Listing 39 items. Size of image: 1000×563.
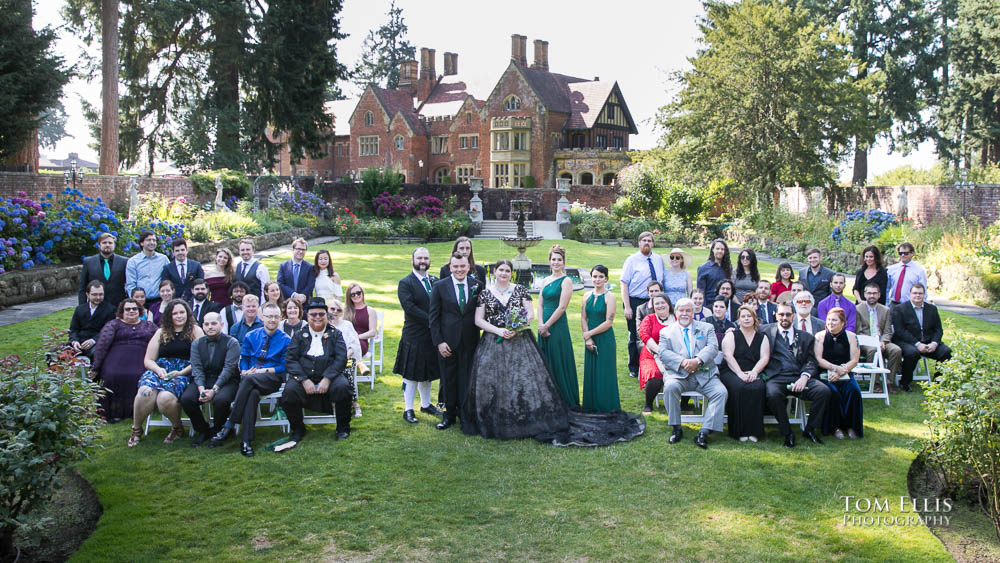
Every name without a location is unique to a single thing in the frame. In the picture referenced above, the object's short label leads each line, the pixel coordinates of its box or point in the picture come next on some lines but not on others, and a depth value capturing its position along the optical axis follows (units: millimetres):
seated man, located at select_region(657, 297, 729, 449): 7082
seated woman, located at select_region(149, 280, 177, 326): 8203
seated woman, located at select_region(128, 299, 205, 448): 6926
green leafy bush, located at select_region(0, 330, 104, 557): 4375
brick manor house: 52625
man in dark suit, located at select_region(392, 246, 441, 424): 7480
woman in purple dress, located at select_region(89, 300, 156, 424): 7535
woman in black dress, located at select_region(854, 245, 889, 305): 9414
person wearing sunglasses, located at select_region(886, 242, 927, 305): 9438
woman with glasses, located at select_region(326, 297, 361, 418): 8198
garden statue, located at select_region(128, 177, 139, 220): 19339
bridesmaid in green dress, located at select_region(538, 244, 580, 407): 7551
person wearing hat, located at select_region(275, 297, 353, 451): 7016
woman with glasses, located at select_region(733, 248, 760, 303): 9406
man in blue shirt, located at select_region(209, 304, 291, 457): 6854
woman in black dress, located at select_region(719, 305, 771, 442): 7086
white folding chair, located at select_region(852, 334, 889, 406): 8094
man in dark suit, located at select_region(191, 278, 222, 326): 8047
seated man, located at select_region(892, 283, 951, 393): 8703
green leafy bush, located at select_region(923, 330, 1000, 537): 5098
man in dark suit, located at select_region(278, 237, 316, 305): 9516
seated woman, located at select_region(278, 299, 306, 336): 7391
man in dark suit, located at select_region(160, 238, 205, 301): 8977
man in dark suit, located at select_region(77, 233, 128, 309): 8906
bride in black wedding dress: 7016
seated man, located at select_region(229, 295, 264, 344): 7434
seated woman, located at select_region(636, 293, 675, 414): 7777
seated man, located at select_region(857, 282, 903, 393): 8656
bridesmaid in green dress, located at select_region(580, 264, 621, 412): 7664
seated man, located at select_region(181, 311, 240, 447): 6906
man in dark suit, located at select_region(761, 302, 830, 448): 7066
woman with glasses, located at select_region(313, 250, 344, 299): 9898
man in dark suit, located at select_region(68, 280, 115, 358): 8195
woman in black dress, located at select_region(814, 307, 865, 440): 7148
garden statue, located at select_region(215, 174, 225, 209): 25438
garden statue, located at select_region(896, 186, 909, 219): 21891
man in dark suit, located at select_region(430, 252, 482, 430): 7262
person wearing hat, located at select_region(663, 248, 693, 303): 9109
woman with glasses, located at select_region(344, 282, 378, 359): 8891
